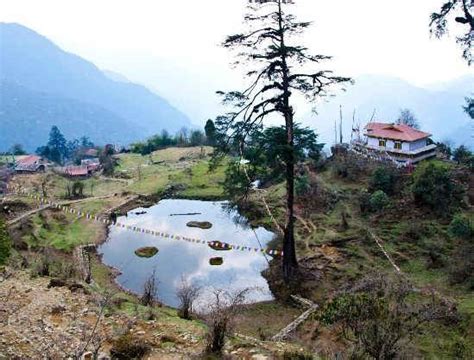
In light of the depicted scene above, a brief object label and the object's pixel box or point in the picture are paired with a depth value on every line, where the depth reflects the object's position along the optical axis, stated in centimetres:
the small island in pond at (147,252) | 2711
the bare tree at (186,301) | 1534
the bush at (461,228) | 2302
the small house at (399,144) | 3675
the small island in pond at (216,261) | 2556
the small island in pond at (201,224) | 3218
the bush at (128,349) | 1137
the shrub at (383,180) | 3036
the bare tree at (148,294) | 1664
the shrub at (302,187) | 3238
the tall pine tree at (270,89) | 1902
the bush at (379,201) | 2822
